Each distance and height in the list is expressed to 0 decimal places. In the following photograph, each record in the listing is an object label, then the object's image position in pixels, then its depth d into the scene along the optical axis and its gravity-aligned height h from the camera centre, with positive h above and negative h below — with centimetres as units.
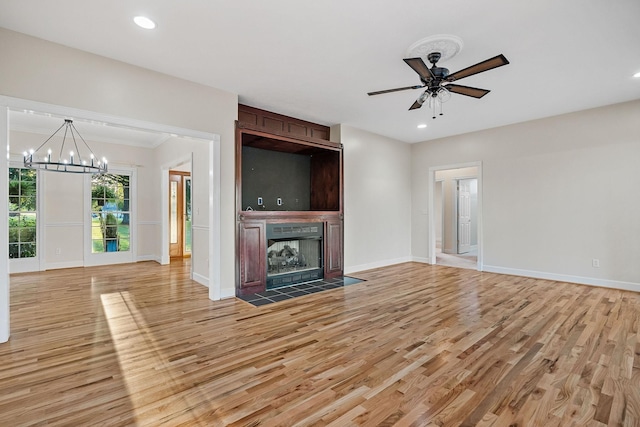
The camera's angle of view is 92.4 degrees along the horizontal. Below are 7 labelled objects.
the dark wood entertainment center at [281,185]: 442 +51
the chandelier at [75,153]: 595 +130
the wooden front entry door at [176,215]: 768 -2
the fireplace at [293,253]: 484 -68
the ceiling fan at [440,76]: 263 +131
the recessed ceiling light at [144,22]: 263 +168
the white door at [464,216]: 885 -10
